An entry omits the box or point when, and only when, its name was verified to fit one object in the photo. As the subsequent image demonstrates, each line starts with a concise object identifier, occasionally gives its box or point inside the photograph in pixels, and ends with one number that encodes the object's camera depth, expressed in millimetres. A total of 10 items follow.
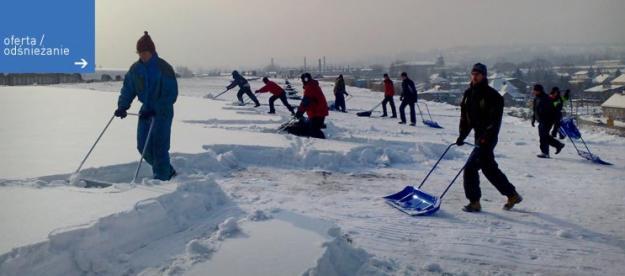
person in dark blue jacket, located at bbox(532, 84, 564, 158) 10266
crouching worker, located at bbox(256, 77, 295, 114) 14877
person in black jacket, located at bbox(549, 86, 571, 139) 11359
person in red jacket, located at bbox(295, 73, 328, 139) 11172
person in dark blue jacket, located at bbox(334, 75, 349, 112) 19453
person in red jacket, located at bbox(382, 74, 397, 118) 17016
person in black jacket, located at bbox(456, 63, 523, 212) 5586
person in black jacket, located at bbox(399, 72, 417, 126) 14977
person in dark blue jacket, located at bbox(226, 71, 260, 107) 18172
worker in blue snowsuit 6285
